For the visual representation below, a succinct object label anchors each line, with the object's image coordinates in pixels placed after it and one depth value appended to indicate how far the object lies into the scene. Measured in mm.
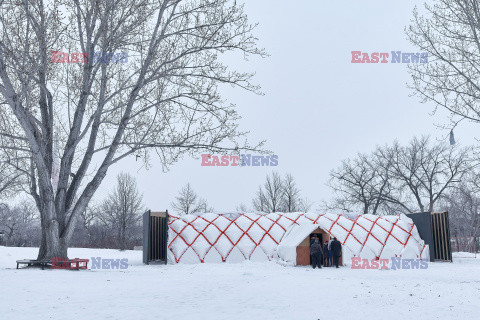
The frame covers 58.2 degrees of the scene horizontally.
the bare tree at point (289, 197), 41750
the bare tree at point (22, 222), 56856
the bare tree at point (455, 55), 12289
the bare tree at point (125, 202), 39803
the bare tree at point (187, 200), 43094
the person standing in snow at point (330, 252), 17234
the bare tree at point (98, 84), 11758
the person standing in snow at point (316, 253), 16234
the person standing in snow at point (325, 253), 17328
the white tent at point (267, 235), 18656
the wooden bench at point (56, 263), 11500
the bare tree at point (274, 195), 42031
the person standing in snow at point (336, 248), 16984
